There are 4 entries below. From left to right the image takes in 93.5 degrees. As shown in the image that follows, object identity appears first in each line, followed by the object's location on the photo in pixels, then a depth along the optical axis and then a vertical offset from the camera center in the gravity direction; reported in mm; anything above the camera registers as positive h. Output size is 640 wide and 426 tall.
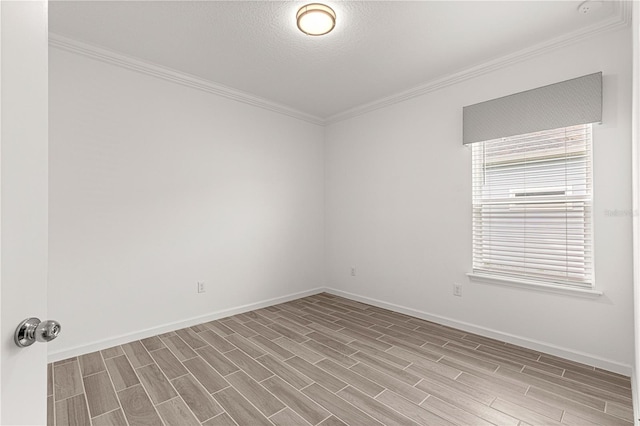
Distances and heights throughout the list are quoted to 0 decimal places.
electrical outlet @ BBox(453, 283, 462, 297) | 3246 -838
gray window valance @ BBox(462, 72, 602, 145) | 2441 +925
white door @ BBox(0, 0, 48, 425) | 631 +25
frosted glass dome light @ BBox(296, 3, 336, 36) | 2207 +1456
